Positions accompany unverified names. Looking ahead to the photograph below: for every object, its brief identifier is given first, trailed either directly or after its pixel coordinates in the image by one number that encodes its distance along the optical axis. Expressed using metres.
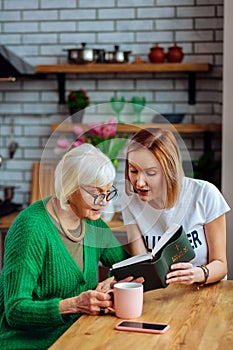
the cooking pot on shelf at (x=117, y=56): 4.71
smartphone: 2.15
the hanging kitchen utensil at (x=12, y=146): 5.01
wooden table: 2.04
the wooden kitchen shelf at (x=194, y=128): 4.64
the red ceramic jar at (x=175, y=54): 4.66
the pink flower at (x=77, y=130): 4.73
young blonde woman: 2.55
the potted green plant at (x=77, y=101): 4.77
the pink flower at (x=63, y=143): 4.52
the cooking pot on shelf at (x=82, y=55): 4.69
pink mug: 2.25
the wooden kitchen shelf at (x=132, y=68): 4.63
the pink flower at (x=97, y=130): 4.56
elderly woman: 2.34
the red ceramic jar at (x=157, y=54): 4.67
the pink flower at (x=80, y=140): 4.48
